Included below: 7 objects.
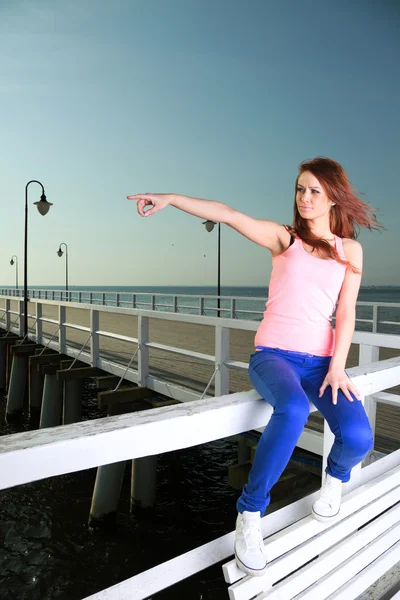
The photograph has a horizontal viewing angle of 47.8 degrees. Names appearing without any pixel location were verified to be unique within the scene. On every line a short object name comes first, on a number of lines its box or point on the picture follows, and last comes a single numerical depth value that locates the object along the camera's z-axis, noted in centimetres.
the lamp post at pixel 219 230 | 2127
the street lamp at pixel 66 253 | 4071
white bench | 141
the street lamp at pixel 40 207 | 1626
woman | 142
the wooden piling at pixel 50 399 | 964
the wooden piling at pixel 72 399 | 912
